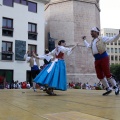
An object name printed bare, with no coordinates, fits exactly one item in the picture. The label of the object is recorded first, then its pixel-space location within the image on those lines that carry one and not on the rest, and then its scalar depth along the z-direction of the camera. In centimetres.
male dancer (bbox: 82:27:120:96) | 425
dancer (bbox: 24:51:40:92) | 668
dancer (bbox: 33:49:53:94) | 510
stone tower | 2112
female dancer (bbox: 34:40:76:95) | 432
